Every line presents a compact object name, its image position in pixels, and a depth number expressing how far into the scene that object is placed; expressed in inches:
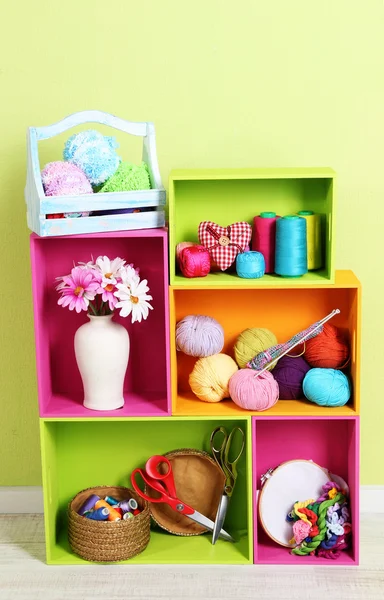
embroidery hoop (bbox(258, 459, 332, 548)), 107.0
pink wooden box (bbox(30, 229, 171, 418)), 102.7
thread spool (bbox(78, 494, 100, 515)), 107.5
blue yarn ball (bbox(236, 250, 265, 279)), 99.2
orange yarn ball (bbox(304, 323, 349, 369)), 104.5
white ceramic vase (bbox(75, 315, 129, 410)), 100.9
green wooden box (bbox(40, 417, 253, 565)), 110.7
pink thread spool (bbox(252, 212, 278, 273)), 101.6
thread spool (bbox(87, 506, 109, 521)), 104.9
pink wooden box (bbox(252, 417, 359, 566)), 110.8
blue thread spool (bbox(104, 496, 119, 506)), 108.1
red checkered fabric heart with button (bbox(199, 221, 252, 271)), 101.2
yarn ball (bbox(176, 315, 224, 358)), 103.7
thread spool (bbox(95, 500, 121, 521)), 105.3
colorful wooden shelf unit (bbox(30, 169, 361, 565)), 101.4
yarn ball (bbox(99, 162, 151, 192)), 97.7
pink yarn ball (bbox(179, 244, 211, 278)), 99.3
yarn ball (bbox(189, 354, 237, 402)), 104.1
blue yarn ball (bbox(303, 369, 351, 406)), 101.9
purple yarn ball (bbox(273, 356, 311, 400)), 104.7
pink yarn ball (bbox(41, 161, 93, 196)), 95.3
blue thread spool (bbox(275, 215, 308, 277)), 98.2
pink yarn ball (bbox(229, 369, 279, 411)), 101.0
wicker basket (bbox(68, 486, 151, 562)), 102.8
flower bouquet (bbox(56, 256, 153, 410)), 98.9
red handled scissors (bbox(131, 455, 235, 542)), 105.9
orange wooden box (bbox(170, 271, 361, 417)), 107.8
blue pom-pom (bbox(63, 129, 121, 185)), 96.8
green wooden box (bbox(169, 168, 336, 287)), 105.1
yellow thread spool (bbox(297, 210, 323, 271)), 101.7
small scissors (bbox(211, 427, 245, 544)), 107.6
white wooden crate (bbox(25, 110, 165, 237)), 94.7
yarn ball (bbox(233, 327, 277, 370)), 105.7
